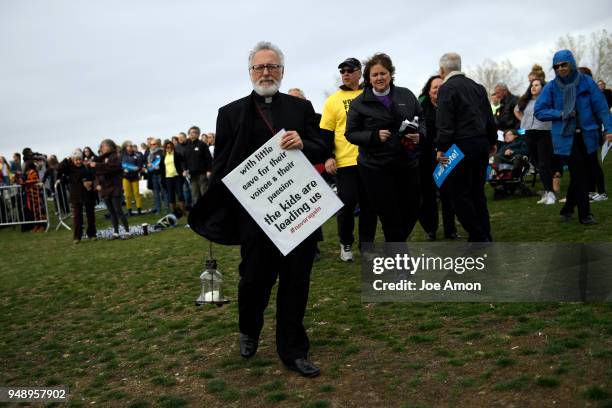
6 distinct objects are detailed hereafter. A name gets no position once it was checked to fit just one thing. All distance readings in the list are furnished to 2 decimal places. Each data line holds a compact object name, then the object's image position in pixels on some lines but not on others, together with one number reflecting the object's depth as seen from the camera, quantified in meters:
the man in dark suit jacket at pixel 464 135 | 6.81
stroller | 12.47
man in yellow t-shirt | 7.59
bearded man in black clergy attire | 4.48
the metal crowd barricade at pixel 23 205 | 19.19
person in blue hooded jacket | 7.97
